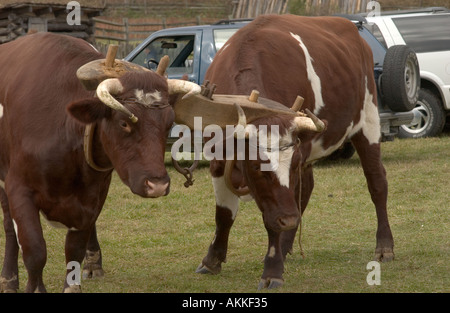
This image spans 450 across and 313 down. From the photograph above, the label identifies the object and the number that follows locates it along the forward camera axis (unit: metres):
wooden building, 21.30
